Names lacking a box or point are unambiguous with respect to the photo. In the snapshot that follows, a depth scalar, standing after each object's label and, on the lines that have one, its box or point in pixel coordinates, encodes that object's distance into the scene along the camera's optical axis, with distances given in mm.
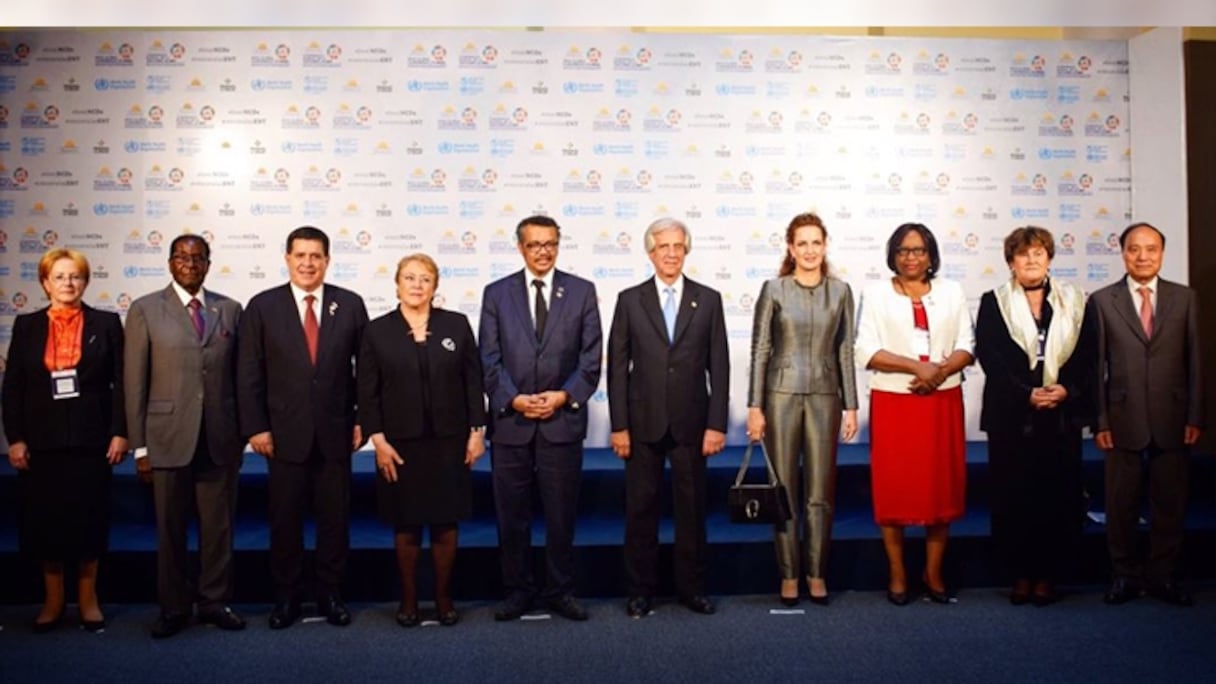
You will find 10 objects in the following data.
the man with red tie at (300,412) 4289
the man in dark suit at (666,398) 4465
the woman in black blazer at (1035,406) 4496
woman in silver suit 4535
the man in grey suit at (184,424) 4293
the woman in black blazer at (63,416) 4250
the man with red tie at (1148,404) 4566
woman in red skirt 4551
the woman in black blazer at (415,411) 4289
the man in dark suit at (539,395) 4406
